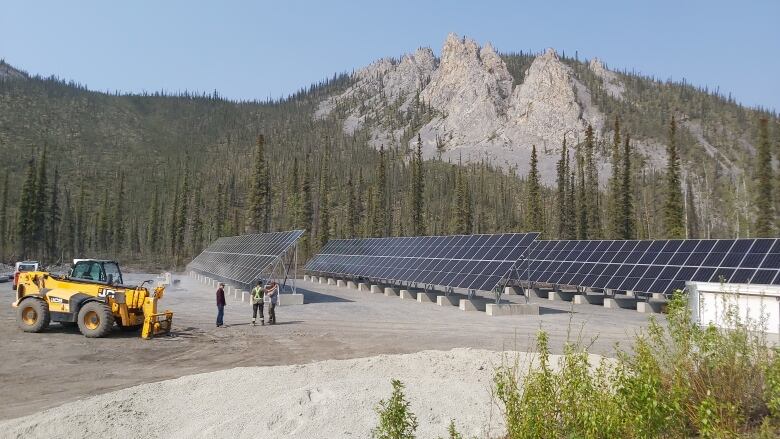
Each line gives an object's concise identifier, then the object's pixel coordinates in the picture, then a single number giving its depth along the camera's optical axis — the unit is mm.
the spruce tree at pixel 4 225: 92150
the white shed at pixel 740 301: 14930
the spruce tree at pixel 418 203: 76562
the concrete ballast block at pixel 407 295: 34594
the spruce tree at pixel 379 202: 83000
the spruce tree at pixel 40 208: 79000
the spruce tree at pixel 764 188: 54781
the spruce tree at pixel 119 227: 109625
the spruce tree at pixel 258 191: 71562
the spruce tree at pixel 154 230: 109438
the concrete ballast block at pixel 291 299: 29234
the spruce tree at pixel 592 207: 71312
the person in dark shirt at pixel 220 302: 20875
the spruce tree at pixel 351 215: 83325
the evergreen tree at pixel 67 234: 101188
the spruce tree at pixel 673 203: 52184
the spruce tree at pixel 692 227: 95388
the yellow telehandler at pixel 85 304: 18000
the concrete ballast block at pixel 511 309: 25469
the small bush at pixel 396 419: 4641
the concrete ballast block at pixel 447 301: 30156
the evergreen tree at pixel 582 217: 68625
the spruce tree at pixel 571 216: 70619
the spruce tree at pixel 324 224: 80562
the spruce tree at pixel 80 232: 104250
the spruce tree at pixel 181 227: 97562
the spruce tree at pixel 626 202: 59109
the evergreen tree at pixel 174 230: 98400
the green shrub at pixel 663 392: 4668
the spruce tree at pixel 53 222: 85819
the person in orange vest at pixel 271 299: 21953
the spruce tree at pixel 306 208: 80375
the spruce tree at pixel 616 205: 60847
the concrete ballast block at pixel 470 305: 27859
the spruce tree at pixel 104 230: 107500
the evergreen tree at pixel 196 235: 96875
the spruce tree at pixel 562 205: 71625
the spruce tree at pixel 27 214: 78294
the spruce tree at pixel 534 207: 69688
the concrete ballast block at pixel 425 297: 32219
